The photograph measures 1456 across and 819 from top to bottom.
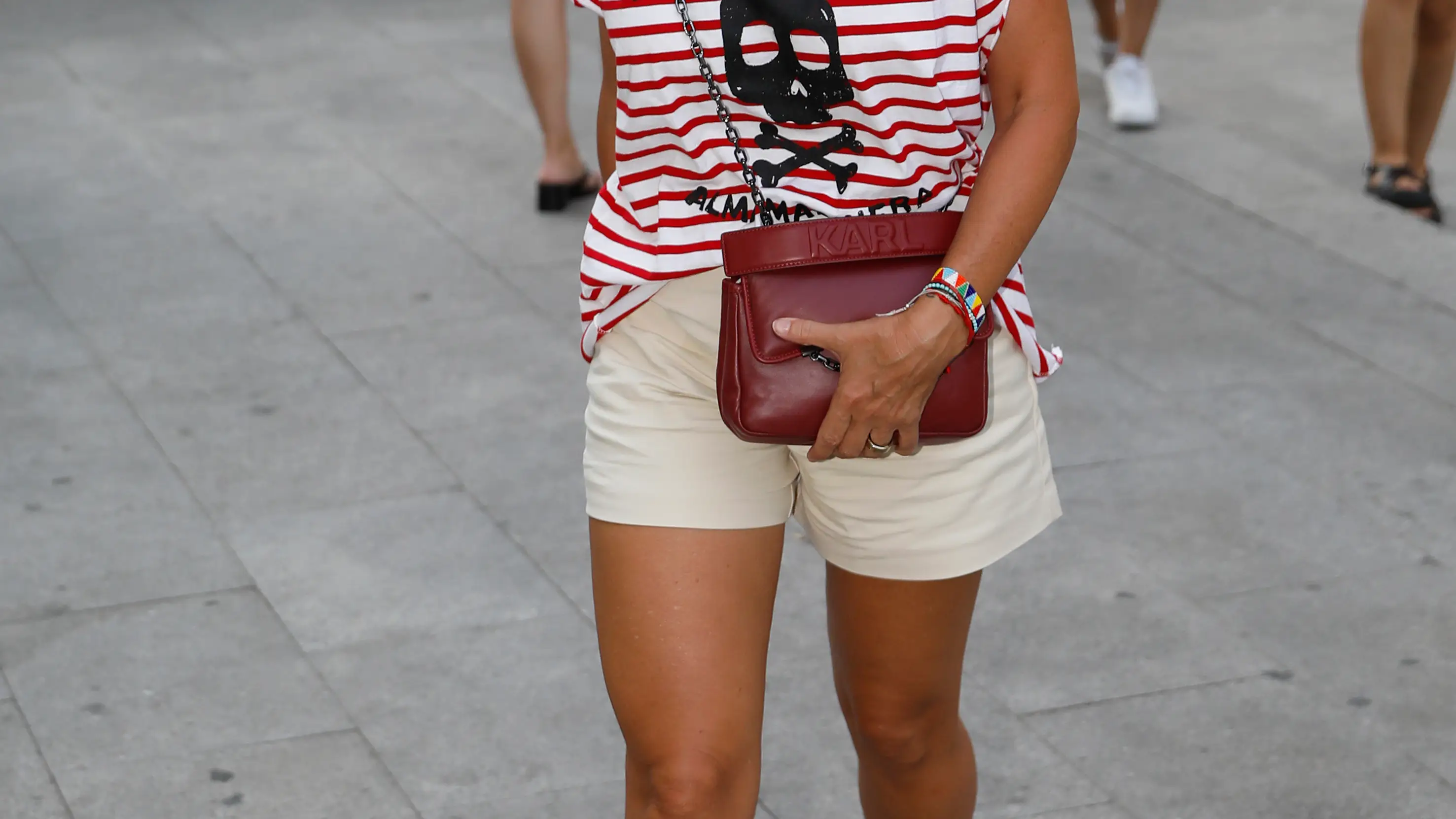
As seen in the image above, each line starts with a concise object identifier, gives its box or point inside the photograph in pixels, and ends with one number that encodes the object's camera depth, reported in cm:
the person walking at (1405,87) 654
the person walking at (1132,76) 735
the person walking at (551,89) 625
